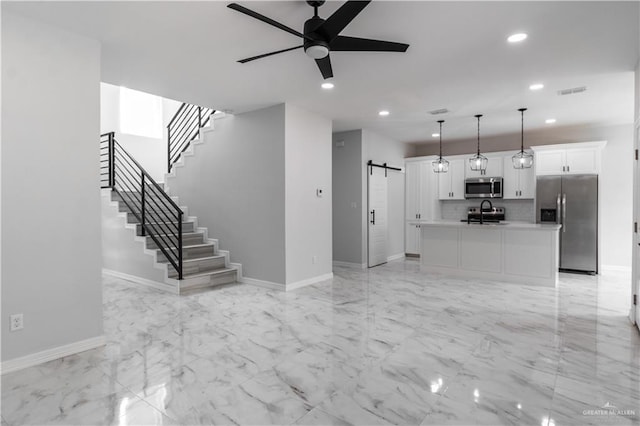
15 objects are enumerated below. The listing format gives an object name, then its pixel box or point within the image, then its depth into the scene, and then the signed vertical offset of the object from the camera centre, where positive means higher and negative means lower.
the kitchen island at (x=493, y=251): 5.44 -0.76
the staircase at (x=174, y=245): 5.26 -0.62
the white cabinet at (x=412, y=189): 8.54 +0.42
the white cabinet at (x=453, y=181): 8.12 +0.58
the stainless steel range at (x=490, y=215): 7.90 -0.21
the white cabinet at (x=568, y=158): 6.49 +0.91
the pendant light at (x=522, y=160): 5.71 +0.75
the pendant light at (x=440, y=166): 6.31 +0.73
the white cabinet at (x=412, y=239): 8.43 -0.80
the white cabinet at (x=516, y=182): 7.30 +0.51
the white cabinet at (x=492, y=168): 7.67 +0.83
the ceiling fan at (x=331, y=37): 2.32 +1.27
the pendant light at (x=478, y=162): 6.00 +0.76
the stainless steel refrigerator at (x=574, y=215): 6.44 -0.18
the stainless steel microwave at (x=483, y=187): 7.62 +0.42
